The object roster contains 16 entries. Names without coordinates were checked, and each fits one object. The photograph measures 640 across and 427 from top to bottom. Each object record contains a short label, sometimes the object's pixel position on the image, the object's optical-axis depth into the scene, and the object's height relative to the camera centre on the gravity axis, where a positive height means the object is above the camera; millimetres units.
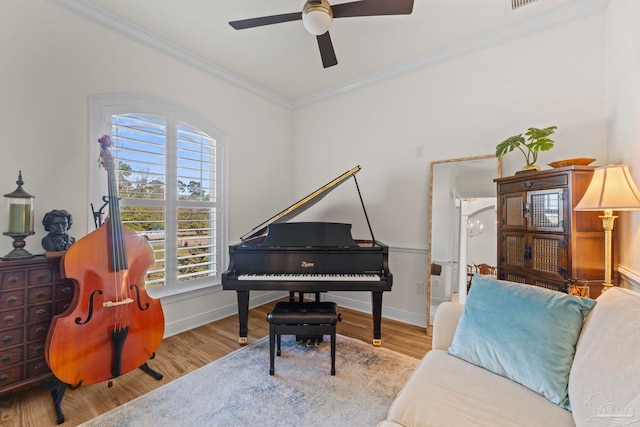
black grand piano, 2336 -483
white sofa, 819 -719
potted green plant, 1986 +564
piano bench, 1988 -867
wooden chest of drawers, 1601 -666
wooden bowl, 1881 +388
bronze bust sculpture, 1870 -142
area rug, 1586 -1260
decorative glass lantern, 1696 -50
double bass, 1586 -660
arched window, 2381 +315
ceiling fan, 1643 +1342
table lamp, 1394 +128
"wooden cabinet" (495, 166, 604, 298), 1782 -132
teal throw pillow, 1098 -566
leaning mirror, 2572 -118
